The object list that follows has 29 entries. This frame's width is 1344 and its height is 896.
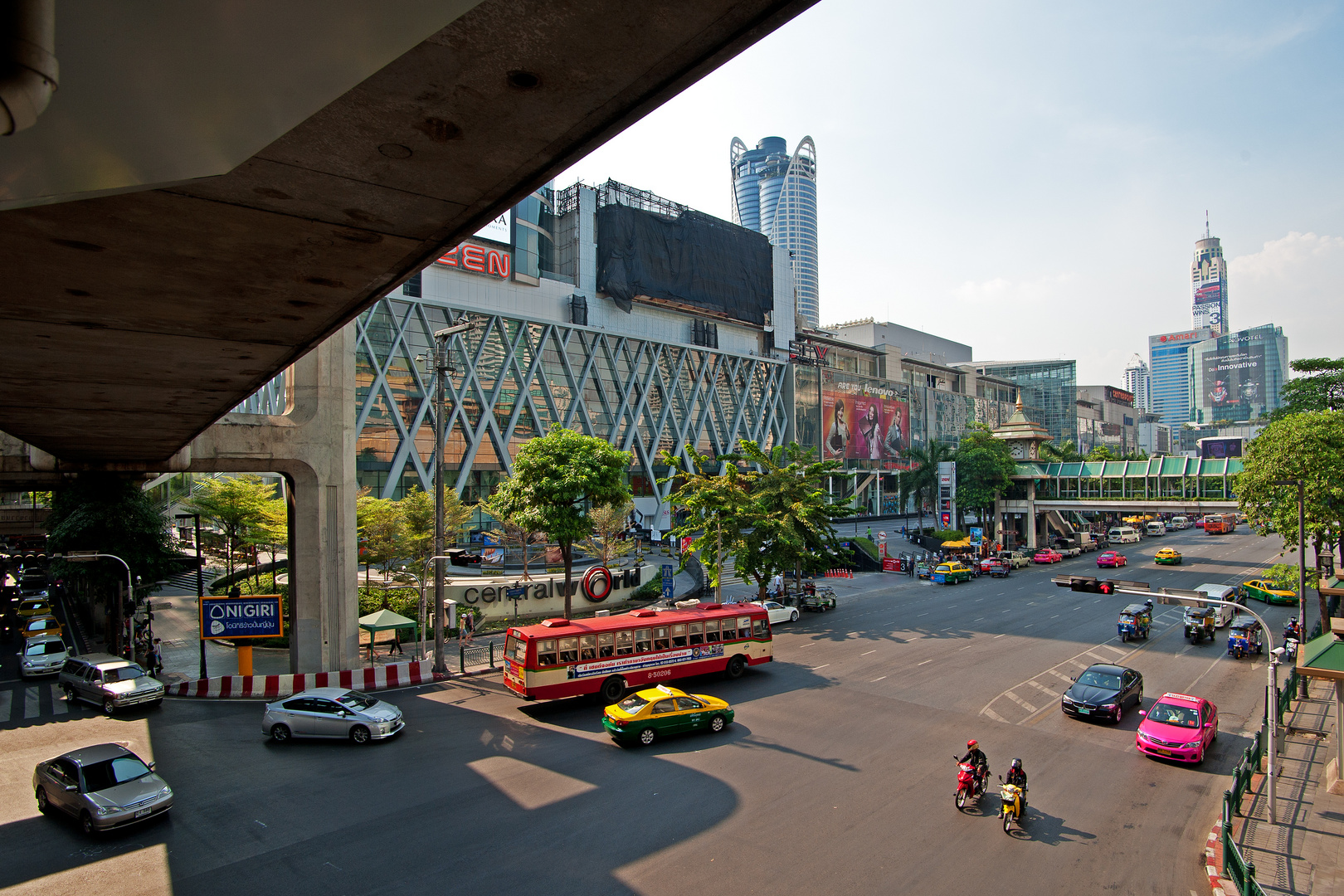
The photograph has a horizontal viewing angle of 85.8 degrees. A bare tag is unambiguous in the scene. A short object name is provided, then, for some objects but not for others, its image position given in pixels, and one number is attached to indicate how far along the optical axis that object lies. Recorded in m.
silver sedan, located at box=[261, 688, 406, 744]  17.39
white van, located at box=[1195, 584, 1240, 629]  32.05
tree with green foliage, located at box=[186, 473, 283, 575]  39.06
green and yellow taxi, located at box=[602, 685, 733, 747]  16.81
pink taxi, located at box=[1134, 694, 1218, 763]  16.03
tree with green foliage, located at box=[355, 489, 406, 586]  34.47
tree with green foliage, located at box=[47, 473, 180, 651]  26.08
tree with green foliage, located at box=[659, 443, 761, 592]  33.25
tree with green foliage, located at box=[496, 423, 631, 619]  29.39
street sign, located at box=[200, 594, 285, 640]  22.30
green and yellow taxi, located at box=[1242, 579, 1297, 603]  37.56
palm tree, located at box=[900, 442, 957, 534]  68.94
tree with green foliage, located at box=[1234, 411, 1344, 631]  28.77
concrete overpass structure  2.89
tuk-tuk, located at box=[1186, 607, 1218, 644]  29.23
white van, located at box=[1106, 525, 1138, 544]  72.06
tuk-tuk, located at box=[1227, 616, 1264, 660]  26.53
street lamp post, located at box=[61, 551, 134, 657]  25.22
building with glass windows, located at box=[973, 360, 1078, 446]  152.00
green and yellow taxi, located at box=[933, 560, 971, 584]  46.91
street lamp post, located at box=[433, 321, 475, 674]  23.73
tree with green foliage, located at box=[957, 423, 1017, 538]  65.00
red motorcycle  13.54
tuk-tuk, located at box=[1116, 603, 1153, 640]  29.41
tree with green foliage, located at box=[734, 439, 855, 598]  33.00
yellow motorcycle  12.85
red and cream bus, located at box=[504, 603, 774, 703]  20.02
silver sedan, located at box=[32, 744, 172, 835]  12.26
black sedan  18.81
